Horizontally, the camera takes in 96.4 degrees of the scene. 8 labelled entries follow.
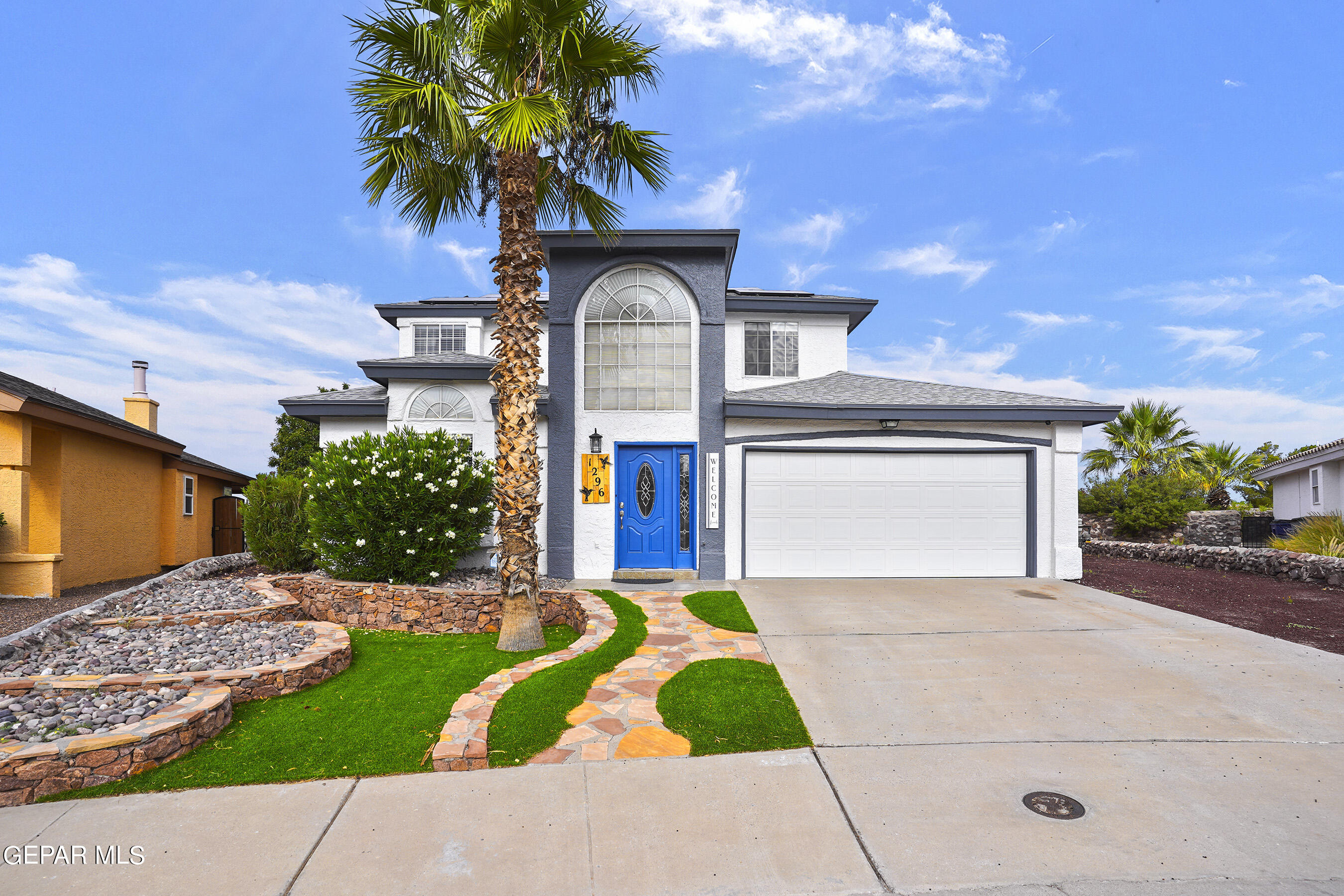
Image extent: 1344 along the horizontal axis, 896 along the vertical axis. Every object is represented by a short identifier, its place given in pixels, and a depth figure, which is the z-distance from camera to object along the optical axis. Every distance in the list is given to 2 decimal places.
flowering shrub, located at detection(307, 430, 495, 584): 8.01
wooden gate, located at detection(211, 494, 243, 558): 15.60
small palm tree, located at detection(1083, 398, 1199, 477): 20.95
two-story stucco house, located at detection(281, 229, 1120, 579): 10.20
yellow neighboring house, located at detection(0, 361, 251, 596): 8.77
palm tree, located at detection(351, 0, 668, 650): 6.11
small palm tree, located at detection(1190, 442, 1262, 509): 22.14
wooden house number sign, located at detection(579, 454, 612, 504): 10.23
